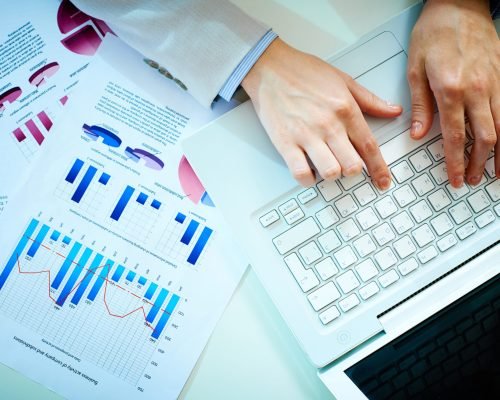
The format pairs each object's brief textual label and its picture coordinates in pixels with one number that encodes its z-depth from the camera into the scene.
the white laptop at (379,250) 0.57
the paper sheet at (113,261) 0.67
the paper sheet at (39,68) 0.70
